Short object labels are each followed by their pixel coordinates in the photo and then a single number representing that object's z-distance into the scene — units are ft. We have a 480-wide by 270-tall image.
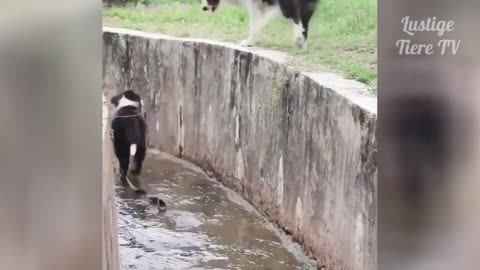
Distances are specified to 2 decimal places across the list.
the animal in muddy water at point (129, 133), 30.78
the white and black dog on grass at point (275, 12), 31.28
